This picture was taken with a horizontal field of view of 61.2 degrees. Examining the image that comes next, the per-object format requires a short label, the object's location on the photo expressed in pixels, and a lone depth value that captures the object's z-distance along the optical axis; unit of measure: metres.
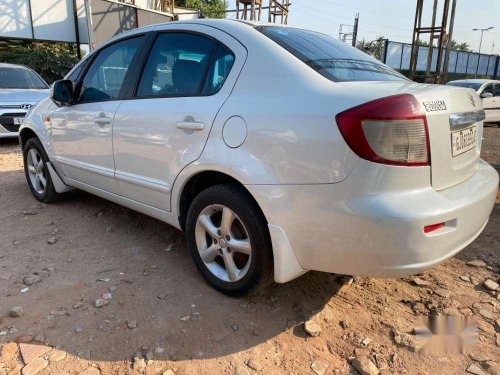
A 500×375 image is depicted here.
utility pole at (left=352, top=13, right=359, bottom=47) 39.64
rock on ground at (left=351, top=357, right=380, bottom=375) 2.03
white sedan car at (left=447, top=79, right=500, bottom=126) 12.44
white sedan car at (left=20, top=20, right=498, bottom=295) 1.90
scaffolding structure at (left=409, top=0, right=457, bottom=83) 11.90
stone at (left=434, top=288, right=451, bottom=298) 2.66
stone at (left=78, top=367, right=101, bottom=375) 2.03
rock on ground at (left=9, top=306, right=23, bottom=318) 2.43
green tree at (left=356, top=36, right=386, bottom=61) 42.88
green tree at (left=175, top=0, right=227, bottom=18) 34.00
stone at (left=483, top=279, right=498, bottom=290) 2.75
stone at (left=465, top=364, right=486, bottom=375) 2.04
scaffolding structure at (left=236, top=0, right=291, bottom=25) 15.35
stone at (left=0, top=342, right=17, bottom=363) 2.10
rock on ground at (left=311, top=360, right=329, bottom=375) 2.04
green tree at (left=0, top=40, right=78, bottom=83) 15.00
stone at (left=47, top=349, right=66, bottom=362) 2.11
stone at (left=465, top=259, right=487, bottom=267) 3.04
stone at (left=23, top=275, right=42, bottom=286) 2.80
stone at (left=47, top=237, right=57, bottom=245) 3.47
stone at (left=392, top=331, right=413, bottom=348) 2.22
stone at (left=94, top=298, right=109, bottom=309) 2.54
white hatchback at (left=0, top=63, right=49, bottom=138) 7.63
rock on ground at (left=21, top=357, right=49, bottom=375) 2.02
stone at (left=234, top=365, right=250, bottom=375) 2.04
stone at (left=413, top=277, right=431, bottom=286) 2.79
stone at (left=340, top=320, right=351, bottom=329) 2.37
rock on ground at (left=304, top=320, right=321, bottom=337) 2.30
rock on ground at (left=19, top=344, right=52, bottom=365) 2.11
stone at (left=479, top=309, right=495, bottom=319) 2.47
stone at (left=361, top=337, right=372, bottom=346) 2.23
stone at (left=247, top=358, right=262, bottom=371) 2.07
